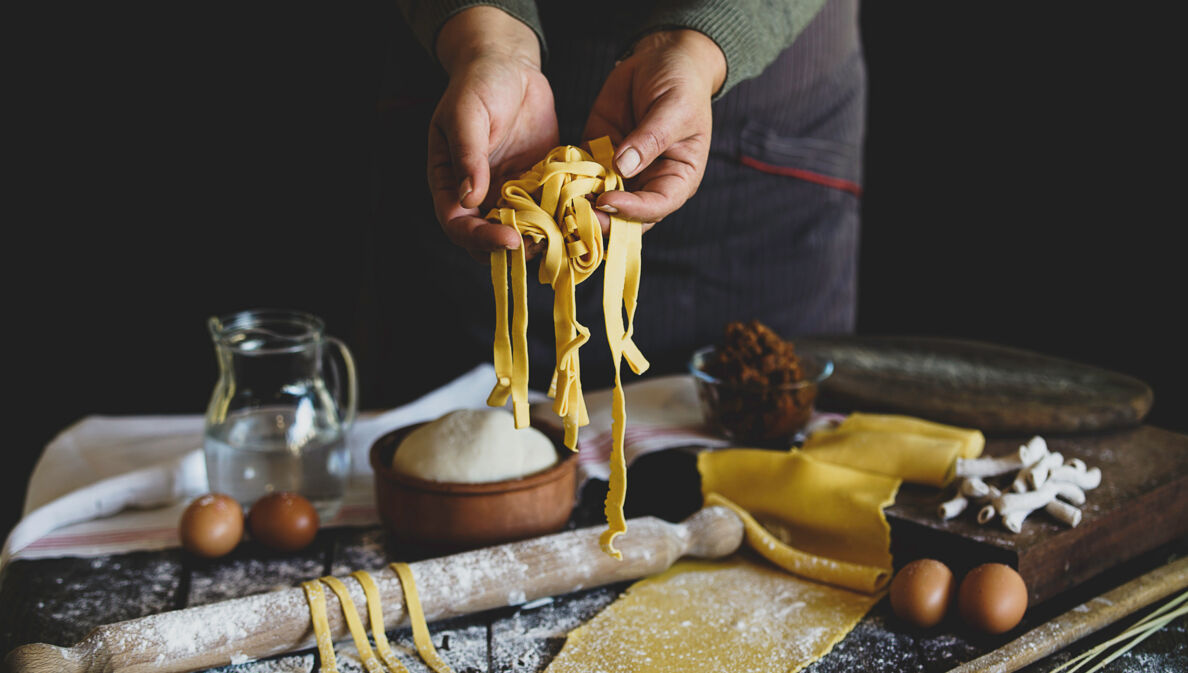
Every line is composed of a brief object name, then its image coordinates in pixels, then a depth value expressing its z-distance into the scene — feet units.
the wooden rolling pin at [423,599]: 2.94
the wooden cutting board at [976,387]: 4.55
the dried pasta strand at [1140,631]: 3.19
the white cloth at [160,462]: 3.93
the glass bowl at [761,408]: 4.44
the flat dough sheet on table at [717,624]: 3.18
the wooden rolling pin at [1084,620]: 3.08
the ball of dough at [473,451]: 3.70
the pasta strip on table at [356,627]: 3.16
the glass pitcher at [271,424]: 4.00
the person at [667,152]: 3.84
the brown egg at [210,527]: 3.70
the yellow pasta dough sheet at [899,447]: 3.92
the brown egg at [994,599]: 3.26
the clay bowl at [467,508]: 3.66
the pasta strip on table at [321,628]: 3.13
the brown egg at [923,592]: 3.34
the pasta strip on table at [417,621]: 3.20
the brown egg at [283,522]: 3.77
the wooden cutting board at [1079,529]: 3.48
